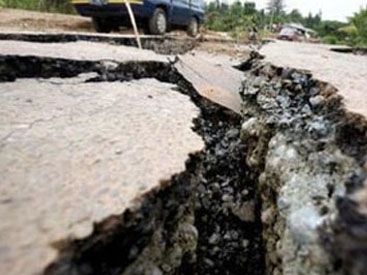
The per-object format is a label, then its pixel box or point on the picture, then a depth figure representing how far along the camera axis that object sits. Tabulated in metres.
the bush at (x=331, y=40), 14.09
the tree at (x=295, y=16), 39.75
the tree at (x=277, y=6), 38.34
